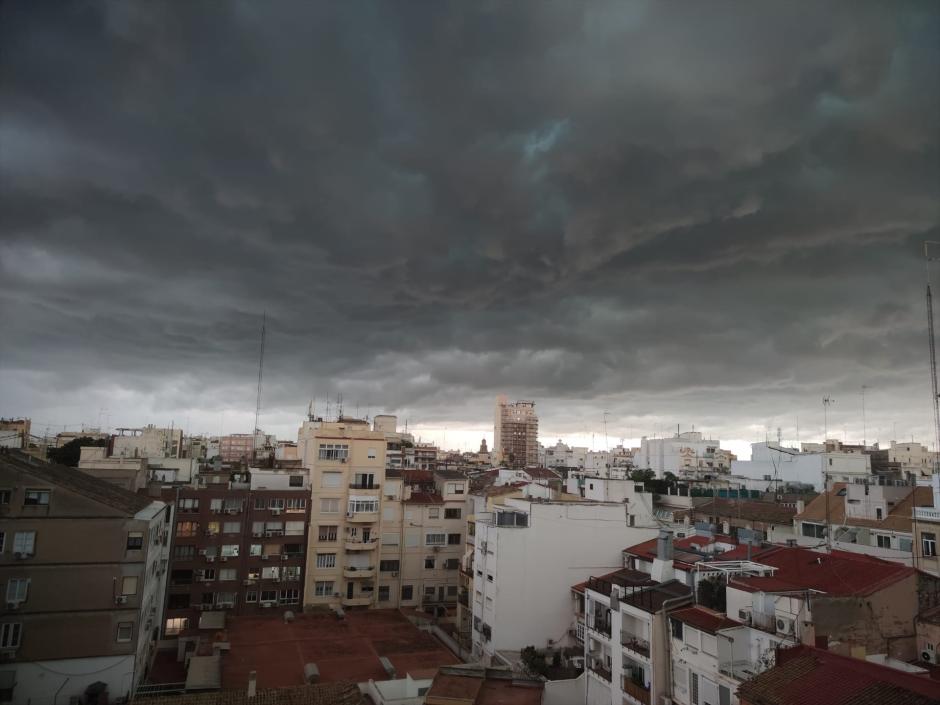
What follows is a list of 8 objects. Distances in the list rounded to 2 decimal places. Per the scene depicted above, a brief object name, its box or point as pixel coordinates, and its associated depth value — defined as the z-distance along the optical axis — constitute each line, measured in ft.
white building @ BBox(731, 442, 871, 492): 315.17
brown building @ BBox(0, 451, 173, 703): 109.60
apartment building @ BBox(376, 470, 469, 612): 199.21
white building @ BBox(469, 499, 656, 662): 144.36
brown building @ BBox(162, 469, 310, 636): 179.73
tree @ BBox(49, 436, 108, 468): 281.87
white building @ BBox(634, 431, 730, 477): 466.29
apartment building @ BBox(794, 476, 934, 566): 160.66
